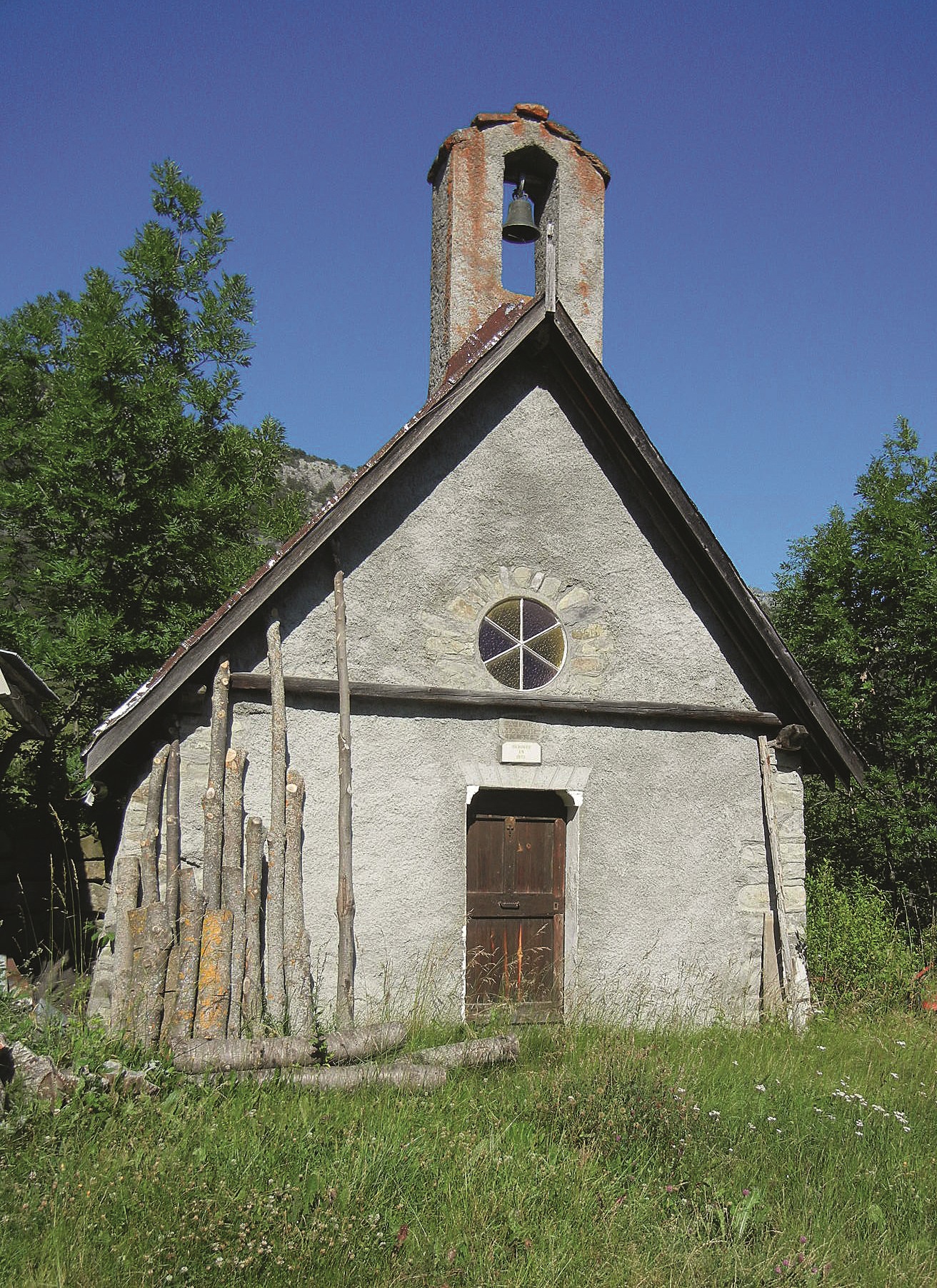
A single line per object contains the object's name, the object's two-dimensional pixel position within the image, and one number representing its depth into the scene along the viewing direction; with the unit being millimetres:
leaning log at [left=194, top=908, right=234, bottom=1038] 6270
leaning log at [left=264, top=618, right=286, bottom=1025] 6699
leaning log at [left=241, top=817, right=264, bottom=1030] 6512
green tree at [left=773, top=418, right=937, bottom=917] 12141
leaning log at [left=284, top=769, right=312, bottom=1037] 6641
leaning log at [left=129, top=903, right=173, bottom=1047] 6129
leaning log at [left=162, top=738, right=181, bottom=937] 6625
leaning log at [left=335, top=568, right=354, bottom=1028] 6852
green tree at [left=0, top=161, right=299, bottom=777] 12578
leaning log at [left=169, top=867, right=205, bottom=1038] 6230
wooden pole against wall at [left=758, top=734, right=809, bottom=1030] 8016
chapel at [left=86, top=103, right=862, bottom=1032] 6914
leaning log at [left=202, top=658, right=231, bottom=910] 6656
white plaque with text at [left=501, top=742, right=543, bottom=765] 7680
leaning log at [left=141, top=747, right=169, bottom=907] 6645
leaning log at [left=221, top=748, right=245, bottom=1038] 6469
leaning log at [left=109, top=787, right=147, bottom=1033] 6262
